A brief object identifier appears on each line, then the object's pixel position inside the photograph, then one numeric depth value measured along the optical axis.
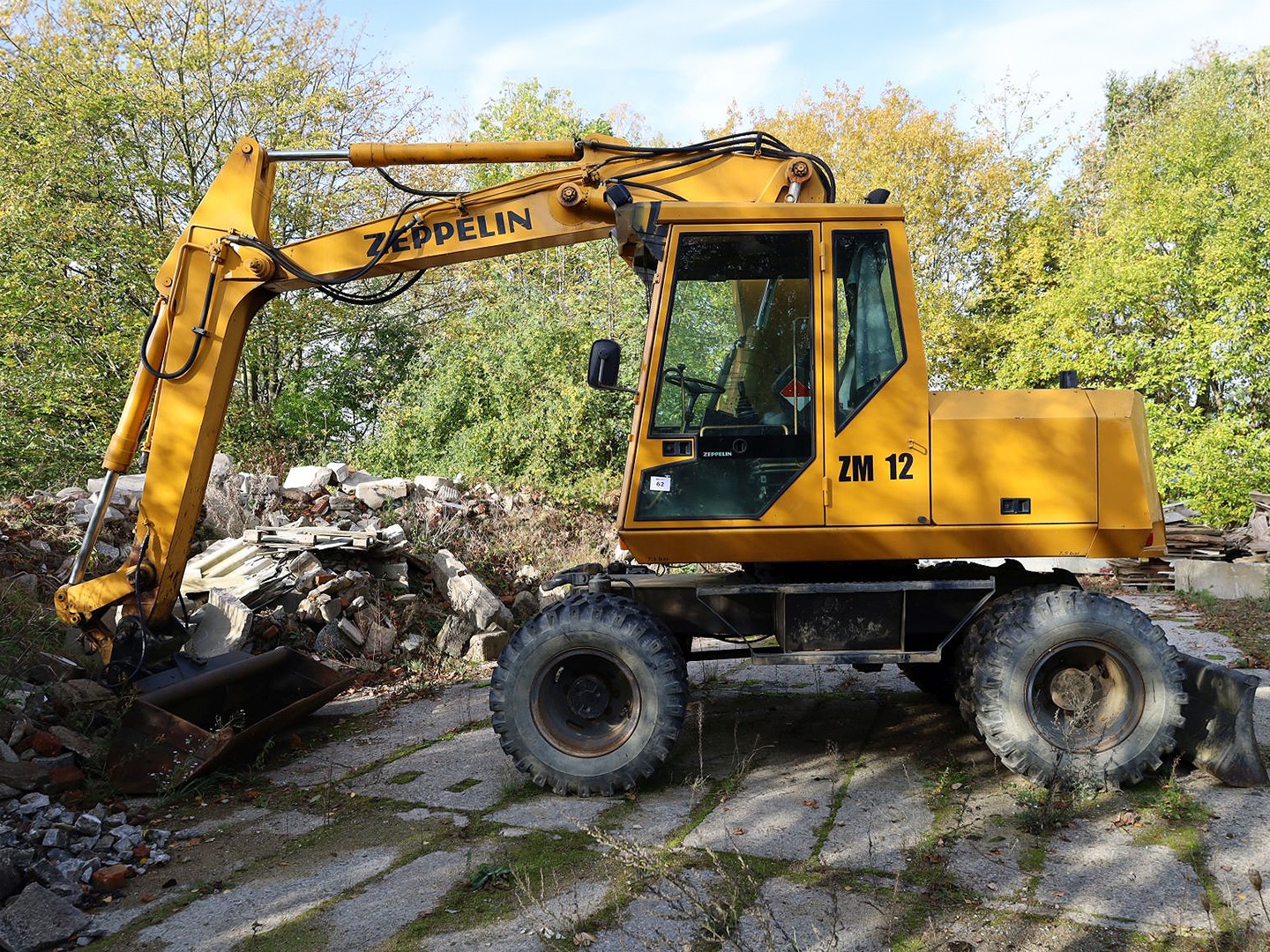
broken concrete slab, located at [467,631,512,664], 7.73
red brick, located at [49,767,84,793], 4.61
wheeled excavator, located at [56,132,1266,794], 4.57
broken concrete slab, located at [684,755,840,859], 3.97
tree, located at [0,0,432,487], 12.21
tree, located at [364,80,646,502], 13.45
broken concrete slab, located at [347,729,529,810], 4.71
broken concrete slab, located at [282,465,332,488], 9.87
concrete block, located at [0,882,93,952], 3.22
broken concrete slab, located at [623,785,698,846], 4.10
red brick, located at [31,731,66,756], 4.89
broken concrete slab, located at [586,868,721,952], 3.04
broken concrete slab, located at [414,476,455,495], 10.91
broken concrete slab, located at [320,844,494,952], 3.30
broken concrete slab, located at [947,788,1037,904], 3.54
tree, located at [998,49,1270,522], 13.49
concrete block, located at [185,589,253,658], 6.70
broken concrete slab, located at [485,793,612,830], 4.26
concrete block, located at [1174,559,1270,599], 10.95
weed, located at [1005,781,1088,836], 4.07
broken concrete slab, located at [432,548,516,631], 7.95
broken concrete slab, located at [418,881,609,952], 3.17
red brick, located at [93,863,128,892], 3.76
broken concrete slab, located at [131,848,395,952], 3.34
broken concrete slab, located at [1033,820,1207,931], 3.29
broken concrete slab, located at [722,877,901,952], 3.05
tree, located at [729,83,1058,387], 21.77
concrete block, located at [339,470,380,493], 10.09
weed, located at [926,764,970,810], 4.46
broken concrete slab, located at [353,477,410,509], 9.80
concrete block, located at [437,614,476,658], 7.75
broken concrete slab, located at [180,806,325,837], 4.34
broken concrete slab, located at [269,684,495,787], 5.15
